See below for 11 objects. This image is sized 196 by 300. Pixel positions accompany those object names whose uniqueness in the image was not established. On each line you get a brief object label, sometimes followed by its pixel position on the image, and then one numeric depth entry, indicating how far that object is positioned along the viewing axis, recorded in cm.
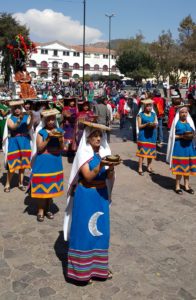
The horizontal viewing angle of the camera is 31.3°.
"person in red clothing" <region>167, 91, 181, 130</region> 877
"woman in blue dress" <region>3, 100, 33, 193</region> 698
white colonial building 9000
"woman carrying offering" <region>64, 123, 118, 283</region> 375
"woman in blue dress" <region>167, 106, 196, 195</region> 707
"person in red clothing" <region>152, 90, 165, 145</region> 1160
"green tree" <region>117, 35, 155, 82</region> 6025
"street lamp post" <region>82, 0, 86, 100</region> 2236
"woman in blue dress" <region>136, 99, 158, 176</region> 825
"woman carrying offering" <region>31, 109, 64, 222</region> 546
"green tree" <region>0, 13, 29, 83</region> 4404
